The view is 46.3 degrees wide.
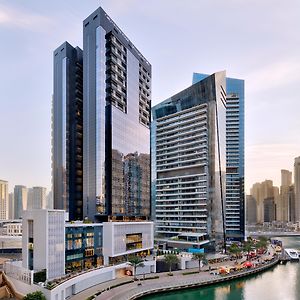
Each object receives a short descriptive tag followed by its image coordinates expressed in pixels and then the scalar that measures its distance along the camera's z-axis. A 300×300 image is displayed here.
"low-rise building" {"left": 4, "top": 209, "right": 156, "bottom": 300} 54.03
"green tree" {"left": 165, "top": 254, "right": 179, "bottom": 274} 77.69
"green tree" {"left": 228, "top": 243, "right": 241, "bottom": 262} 98.79
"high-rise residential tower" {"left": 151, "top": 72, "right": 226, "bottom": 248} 121.00
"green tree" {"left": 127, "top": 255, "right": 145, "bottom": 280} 72.38
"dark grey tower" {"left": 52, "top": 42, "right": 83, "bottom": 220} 95.69
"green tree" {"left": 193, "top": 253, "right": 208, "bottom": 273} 81.38
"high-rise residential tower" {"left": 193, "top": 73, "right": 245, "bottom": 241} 156.88
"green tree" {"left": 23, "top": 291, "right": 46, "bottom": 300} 46.59
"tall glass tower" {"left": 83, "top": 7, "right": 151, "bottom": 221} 87.00
